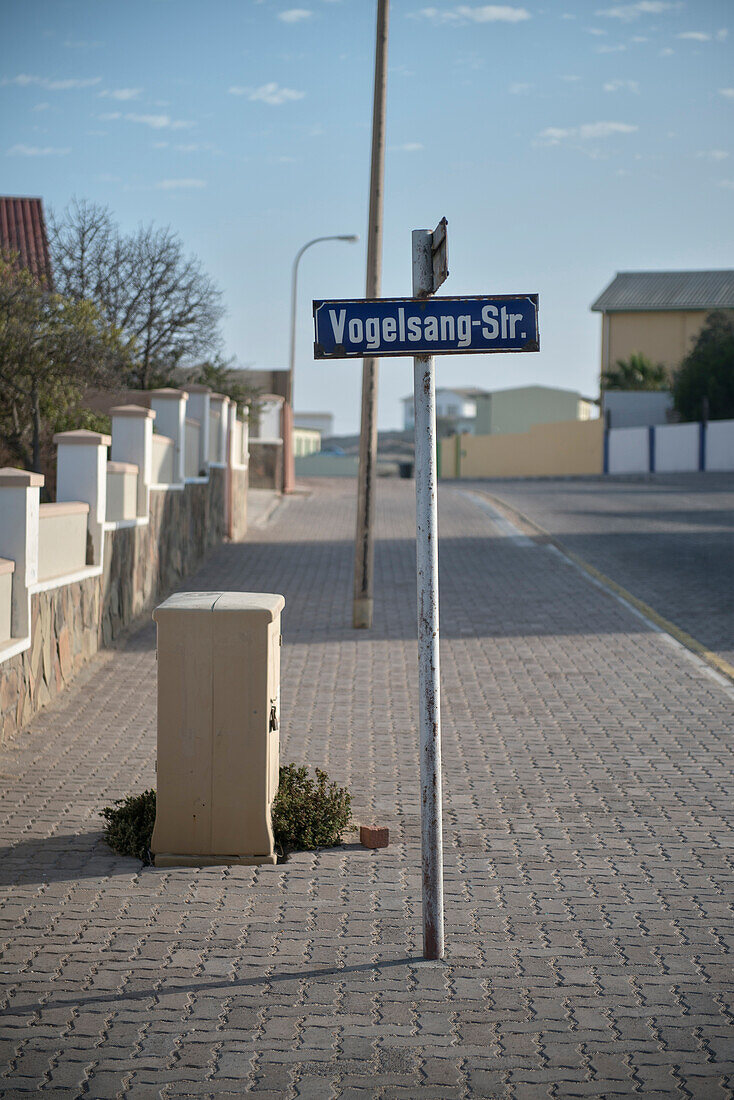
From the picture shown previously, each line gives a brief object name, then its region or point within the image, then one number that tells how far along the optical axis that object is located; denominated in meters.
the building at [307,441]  89.69
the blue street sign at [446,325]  4.82
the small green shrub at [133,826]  6.30
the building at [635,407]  53.03
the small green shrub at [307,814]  6.38
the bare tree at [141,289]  24.98
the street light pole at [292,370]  33.12
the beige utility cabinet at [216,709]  6.01
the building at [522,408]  85.50
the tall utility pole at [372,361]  13.44
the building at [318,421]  137.38
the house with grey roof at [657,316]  59.25
